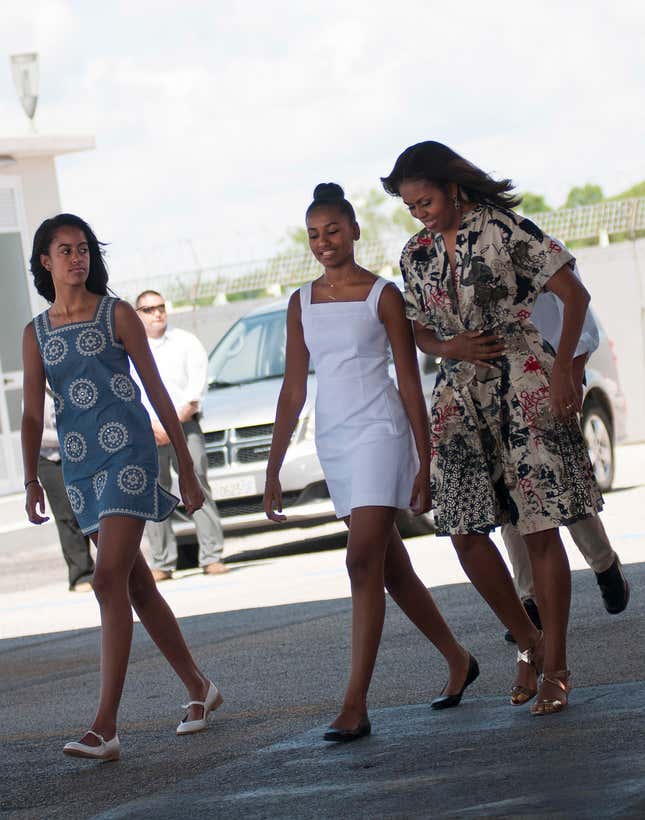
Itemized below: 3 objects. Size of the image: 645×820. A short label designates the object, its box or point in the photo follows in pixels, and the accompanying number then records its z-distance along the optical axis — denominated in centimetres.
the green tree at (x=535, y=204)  11624
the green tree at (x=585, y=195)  12936
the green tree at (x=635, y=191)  11405
